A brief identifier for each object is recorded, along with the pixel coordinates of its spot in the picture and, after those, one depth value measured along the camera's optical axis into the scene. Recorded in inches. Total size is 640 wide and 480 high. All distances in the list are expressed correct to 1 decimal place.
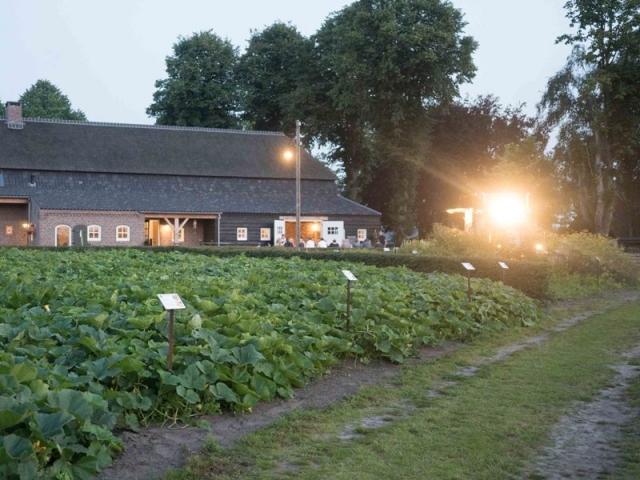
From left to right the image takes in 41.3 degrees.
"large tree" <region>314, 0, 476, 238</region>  1904.5
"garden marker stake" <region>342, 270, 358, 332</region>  447.6
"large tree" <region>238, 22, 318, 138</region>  2215.8
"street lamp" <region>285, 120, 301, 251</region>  1384.2
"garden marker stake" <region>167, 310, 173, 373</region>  295.5
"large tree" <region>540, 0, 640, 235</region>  1674.5
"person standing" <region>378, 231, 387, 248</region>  1752.8
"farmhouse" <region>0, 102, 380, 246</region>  1786.4
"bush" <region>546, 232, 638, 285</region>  1024.2
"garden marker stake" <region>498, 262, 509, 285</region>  709.9
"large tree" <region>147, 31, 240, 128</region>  2277.3
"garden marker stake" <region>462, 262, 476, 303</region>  575.8
